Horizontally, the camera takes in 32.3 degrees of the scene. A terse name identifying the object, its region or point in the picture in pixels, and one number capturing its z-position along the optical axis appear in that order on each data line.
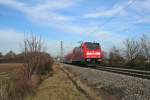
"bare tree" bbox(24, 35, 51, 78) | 24.86
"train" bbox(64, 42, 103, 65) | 38.56
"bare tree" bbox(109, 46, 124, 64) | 56.09
